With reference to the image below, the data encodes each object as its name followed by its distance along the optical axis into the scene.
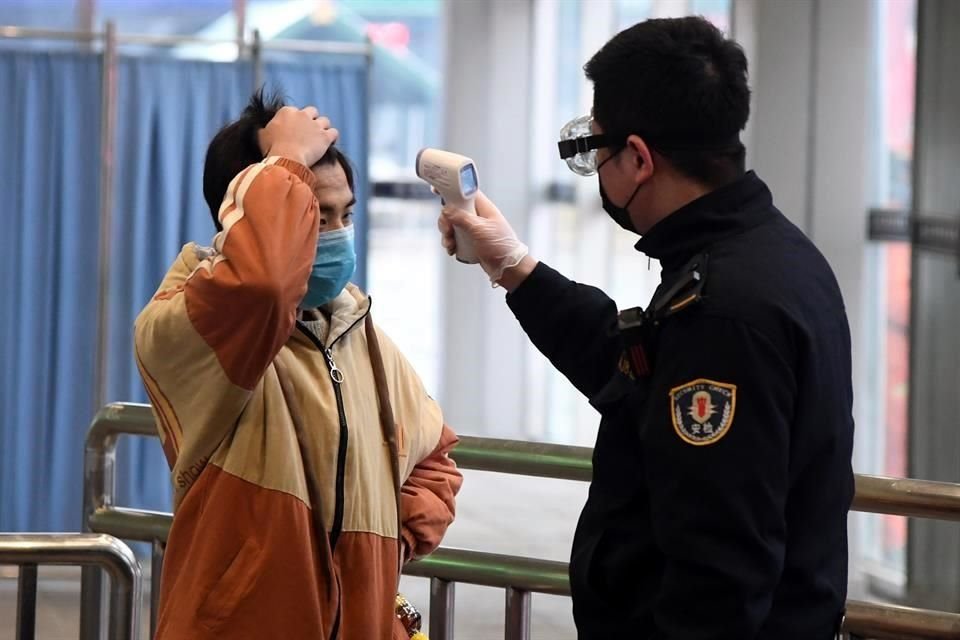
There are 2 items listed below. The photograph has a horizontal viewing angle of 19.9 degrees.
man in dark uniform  3.48
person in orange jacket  3.72
